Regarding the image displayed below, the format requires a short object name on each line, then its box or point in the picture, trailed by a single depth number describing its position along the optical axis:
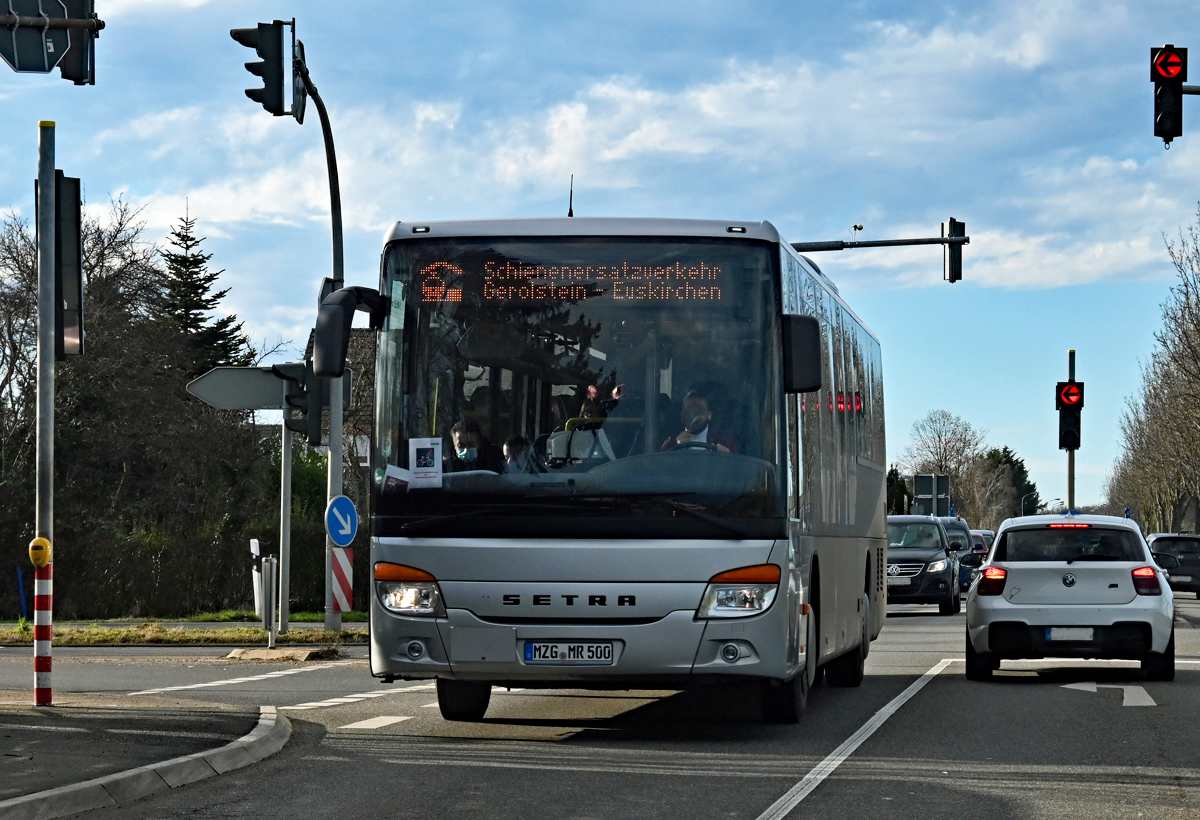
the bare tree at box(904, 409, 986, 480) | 142.75
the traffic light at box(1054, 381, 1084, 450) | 31.80
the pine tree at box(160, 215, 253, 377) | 67.00
